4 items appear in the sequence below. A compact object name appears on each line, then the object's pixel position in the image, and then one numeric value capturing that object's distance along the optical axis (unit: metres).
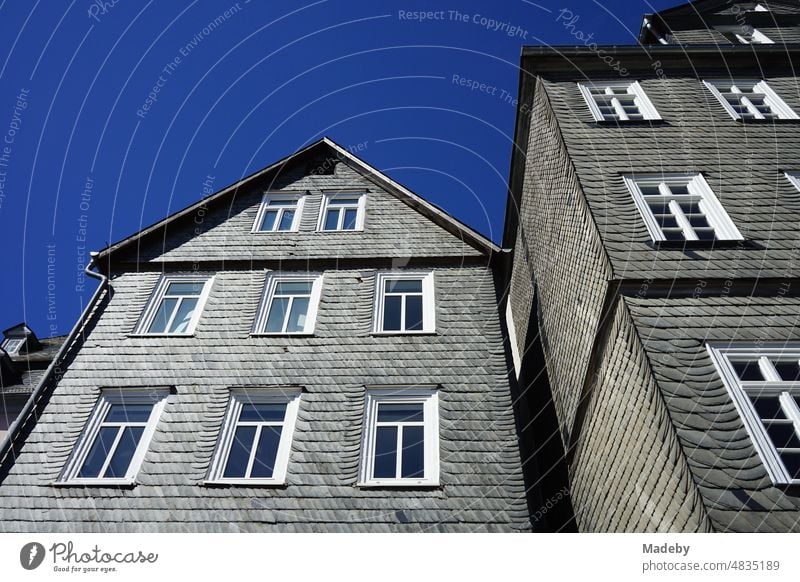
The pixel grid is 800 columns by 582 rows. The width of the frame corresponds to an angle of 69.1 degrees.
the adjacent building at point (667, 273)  7.75
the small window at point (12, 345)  17.81
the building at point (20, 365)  13.66
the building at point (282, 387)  9.45
